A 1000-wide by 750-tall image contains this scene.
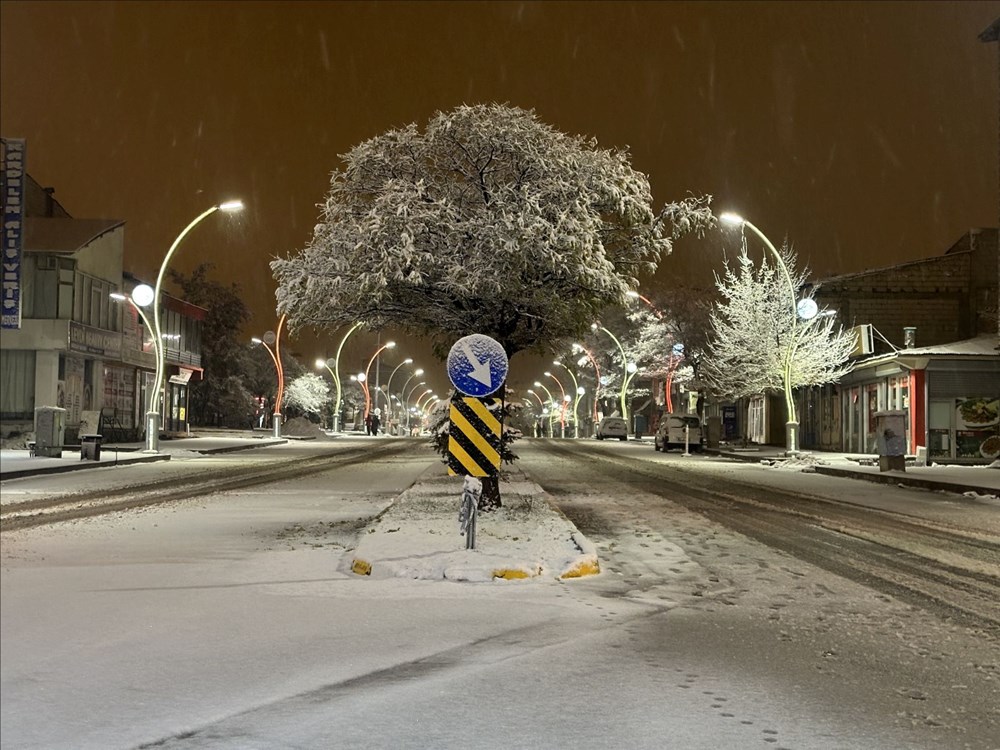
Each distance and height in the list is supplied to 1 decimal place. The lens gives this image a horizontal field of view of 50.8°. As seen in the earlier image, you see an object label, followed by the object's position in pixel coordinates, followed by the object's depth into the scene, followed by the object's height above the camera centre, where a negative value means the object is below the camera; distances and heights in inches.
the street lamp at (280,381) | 2250.0 +59.9
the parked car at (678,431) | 2004.2 -28.6
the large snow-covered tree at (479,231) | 566.6 +100.6
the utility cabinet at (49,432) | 1239.5 -33.5
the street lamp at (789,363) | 1381.6 +77.9
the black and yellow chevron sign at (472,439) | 446.6 -11.5
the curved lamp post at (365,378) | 2626.7 +101.0
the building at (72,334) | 1702.8 +120.7
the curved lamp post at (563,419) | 4299.2 -20.7
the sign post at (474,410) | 446.6 +0.9
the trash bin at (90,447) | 1208.8 -49.0
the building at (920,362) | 1488.7 +87.6
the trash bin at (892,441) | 1178.0 -23.0
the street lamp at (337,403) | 2714.1 +18.4
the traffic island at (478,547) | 391.5 -56.6
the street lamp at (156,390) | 1380.4 +21.7
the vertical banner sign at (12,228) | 1417.3 +234.5
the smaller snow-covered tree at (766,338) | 1787.6 +140.2
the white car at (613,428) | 3034.0 -37.3
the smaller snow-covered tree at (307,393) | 3661.4 +54.3
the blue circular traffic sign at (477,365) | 455.2 +20.7
